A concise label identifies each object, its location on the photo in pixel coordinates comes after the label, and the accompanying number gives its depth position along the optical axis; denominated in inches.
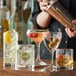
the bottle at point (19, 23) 84.7
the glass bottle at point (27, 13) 91.7
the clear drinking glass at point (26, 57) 51.8
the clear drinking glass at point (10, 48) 53.8
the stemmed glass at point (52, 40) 54.3
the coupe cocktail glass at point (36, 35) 55.9
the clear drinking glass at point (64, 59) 53.4
